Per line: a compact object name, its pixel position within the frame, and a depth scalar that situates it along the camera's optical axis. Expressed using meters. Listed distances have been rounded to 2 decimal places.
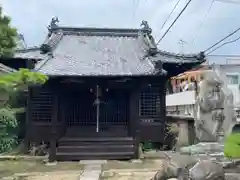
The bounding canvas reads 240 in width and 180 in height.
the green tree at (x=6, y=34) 4.64
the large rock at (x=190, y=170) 2.62
